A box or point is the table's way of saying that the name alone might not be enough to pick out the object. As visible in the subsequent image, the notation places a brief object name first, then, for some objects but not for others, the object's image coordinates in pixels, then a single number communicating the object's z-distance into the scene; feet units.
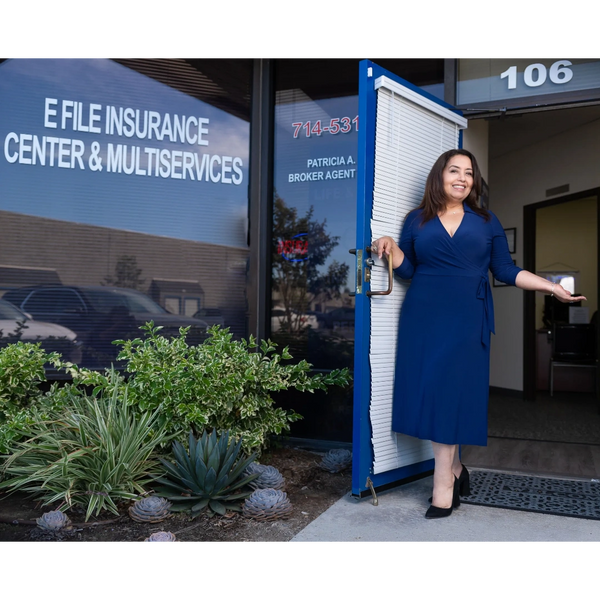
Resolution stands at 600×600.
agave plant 9.27
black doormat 9.75
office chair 24.66
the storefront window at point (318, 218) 13.93
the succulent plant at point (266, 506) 9.18
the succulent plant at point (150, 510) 9.02
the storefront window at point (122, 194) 13.29
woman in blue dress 9.56
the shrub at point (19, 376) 11.12
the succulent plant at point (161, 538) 8.14
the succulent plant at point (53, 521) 8.66
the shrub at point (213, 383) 10.48
